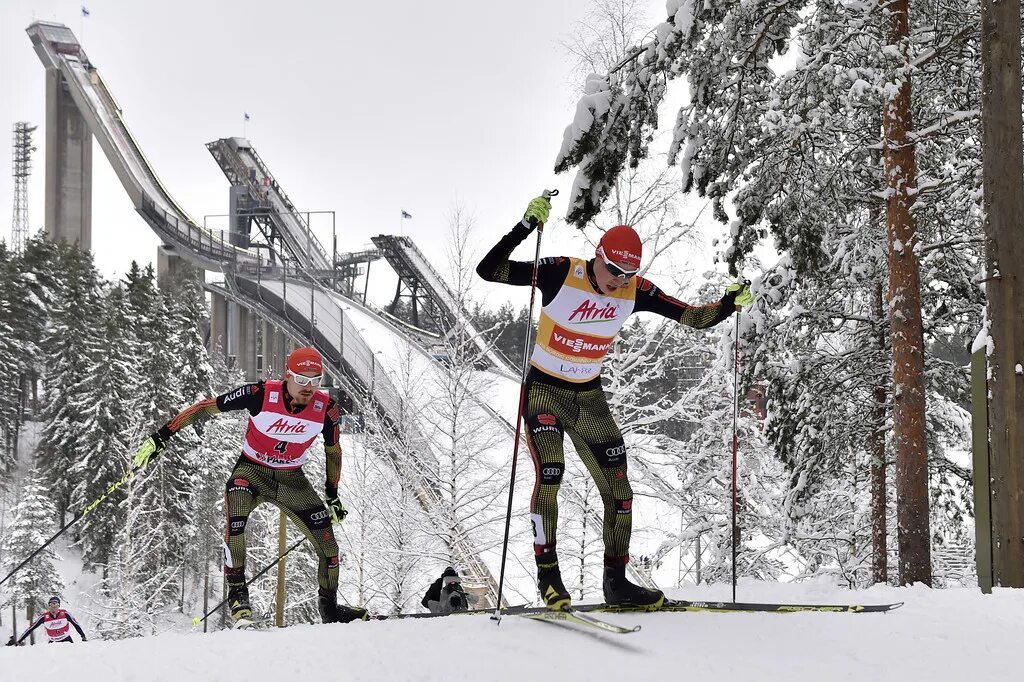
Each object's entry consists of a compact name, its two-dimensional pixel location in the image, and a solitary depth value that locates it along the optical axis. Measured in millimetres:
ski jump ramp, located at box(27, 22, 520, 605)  37562
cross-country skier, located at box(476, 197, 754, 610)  4910
